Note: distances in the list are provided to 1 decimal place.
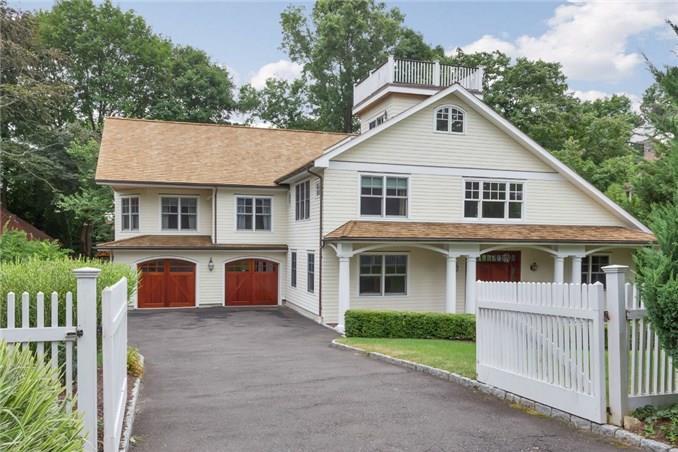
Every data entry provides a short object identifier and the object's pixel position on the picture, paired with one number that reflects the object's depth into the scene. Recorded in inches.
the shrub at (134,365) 334.0
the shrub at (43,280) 228.2
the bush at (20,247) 492.6
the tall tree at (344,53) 1534.2
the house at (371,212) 682.8
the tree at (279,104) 1546.5
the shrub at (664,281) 197.8
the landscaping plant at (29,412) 106.3
